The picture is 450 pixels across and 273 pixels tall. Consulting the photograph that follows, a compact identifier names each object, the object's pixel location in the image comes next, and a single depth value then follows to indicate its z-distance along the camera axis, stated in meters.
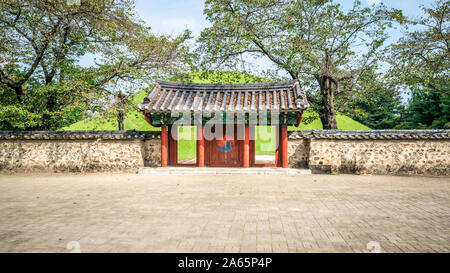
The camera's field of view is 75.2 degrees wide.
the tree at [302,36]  16.95
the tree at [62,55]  14.49
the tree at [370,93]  17.50
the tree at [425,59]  16.08
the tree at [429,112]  29.75
